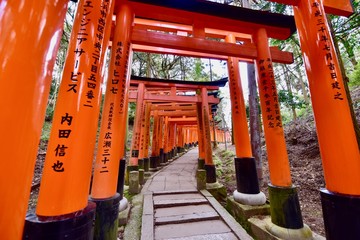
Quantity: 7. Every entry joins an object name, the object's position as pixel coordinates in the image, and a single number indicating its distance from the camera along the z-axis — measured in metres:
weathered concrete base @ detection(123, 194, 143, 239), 4.01
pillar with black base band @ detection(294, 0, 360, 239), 2.41
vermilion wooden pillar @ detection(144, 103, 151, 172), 10.23
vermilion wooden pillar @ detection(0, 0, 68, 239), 1.30
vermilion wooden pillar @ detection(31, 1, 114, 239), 1.76
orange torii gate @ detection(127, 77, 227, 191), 8.05
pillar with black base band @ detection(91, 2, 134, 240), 2.86
